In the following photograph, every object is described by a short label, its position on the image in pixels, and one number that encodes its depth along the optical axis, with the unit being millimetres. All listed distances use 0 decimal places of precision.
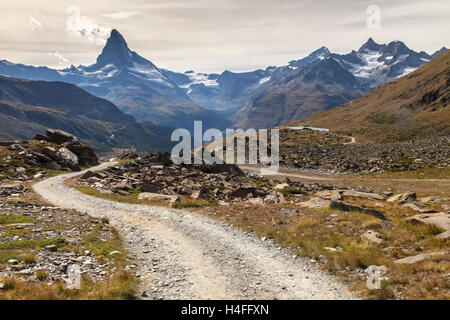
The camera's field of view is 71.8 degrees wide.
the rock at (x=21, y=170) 55234
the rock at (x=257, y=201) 34025
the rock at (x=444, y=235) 18558
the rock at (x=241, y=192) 40156
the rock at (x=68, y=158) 71000
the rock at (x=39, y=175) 54625
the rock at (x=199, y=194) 38581
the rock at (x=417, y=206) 29034
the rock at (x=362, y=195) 39341
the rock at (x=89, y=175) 52331
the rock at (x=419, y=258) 15954
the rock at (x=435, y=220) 20928
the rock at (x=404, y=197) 36656
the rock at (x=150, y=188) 43875
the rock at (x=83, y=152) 82375
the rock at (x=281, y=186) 45738
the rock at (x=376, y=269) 15509
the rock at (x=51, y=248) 18406
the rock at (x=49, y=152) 70181
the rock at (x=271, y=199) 35222
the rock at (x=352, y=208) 26122
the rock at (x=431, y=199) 39438
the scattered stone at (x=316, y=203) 30714
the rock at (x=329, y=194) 37306
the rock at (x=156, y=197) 36888
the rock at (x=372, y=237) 19550
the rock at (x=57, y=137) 86875
